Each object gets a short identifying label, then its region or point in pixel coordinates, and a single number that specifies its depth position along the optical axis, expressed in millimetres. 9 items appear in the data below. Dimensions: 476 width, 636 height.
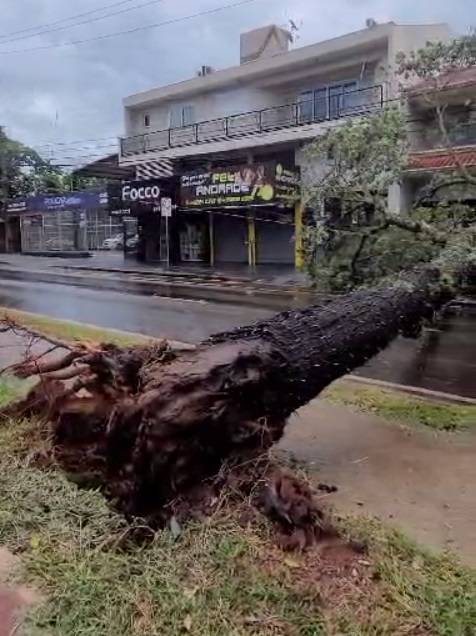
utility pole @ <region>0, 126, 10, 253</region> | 45469
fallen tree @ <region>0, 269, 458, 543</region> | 3557
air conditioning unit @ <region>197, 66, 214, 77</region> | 32484
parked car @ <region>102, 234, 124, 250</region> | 46094
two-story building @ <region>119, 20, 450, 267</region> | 25203
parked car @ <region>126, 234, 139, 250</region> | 37438
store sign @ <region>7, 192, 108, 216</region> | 36219
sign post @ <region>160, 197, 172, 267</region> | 27922
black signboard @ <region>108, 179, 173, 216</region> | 30141
